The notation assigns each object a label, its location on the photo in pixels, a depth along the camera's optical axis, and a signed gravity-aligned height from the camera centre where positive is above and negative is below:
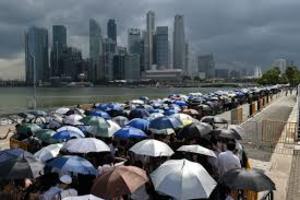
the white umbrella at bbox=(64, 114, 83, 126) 9.47 -1.41
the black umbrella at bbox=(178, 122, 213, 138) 7.47 -1.46
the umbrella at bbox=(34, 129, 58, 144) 7.14 -1.56
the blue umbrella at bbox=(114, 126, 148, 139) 7.16 -1.46
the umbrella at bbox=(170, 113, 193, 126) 9.51 -1.39
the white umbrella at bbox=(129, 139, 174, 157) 5.84 -1.57
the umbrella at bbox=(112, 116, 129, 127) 9.86 -1.48
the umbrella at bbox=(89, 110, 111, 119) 10.69 -1.31
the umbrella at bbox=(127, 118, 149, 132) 8.51 -1.40
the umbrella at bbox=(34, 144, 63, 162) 5.77 -1.66
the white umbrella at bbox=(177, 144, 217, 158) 5.67 -1.54
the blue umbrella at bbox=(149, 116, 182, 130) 8.49 -1.39
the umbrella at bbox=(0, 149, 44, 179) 4.82 -1.66
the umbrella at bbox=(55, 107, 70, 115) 12.84 -1.43
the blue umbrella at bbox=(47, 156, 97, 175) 4.87 -1.65
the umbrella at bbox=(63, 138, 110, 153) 5.94 -1.53
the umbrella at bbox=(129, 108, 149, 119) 11.15 -1.36
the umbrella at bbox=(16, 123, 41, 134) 8.67 -1.58
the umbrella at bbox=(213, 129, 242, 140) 7.06 -1.46
